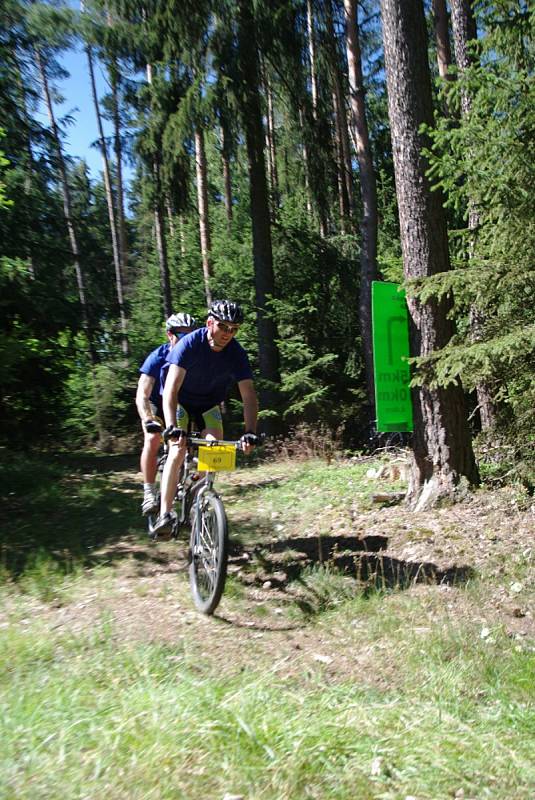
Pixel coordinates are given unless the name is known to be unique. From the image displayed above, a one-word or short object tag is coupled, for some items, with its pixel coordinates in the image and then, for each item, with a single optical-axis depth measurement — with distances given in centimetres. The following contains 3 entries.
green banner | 606
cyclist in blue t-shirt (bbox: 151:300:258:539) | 462
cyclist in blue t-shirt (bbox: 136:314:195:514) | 523
